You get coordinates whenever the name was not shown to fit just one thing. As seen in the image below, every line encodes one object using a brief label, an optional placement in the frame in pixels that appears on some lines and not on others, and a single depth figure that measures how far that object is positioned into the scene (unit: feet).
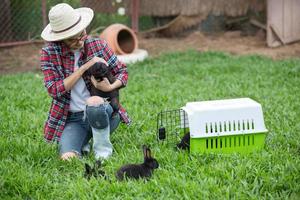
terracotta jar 28.12
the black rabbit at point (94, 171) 11.64
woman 12.80
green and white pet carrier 12.36
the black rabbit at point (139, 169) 11.36
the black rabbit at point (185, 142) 13.08
